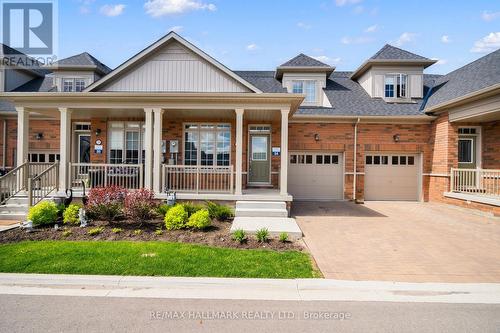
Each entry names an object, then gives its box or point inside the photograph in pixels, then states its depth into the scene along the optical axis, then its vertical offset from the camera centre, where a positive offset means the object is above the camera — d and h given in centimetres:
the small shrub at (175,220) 730 -137
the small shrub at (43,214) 734 -127
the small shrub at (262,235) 648 -153
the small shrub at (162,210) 833 -128
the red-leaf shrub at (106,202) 766 -101
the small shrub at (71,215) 755 -133
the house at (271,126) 980 +165
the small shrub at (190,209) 822 -123
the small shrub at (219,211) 838 -133
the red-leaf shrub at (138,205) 761 -106
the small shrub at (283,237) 647 -155
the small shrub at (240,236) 636 -153
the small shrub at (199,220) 721 -136
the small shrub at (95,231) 681 -157
